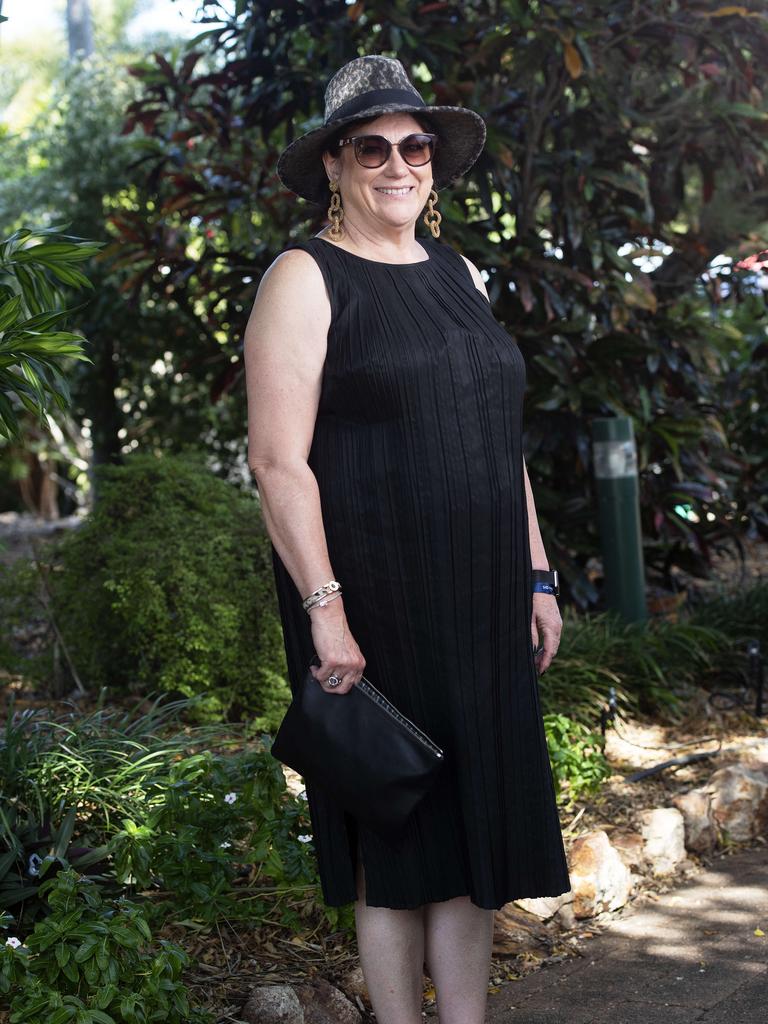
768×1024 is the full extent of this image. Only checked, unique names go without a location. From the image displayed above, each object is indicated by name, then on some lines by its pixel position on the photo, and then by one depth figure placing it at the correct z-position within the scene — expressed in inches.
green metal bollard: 197.8
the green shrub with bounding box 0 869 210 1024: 86.0
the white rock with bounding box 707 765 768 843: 153.0
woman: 87.2
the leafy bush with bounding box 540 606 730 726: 176.4
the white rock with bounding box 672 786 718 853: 149.7
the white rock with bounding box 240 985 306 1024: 99.8
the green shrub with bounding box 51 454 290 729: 165.6
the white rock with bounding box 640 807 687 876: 143.8
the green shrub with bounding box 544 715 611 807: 153.0
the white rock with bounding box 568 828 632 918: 131.7
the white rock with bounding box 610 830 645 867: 141.9
